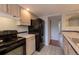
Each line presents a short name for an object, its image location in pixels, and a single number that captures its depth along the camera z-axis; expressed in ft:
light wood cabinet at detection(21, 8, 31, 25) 5.04
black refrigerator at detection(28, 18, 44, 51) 6.19
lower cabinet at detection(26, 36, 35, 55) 4.75
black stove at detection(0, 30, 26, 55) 2.82
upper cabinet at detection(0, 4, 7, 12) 3.00
